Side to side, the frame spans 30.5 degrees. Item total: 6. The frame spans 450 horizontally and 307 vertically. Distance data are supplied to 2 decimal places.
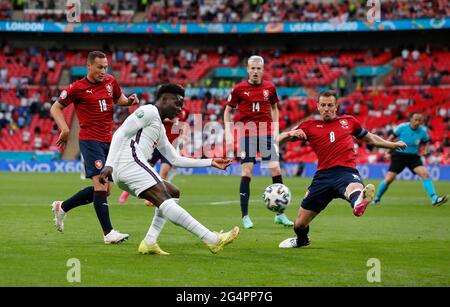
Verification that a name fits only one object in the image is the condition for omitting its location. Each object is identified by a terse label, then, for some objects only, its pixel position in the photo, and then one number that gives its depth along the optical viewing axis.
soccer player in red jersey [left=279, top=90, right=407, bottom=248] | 10.65
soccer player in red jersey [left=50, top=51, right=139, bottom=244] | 11.58
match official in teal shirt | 20.19
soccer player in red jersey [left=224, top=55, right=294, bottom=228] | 14.43
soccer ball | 12.02
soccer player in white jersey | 9.48
